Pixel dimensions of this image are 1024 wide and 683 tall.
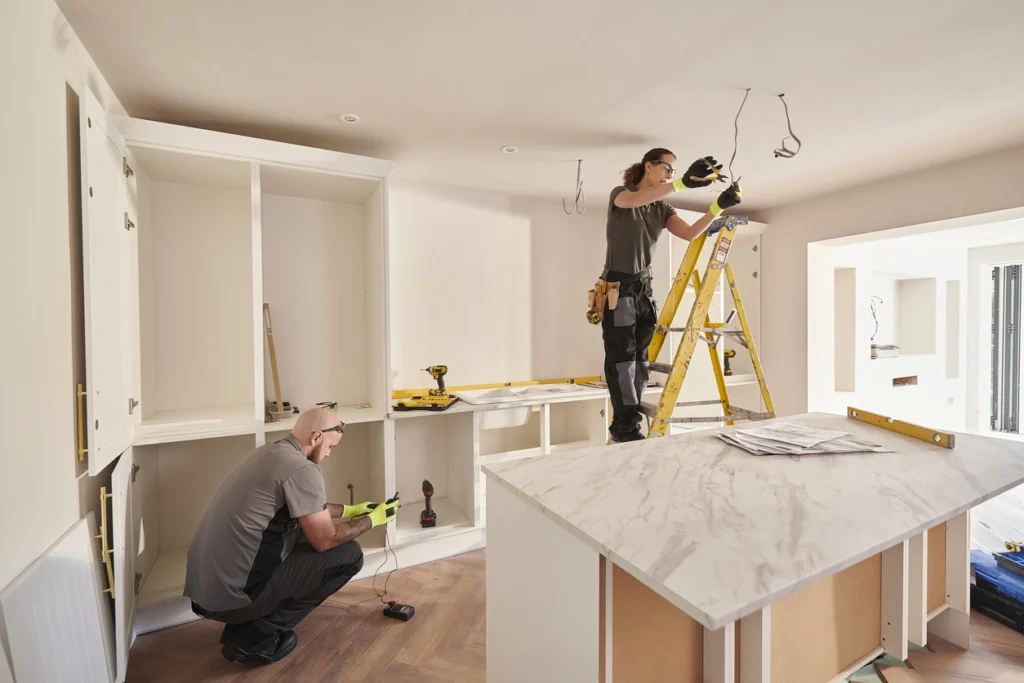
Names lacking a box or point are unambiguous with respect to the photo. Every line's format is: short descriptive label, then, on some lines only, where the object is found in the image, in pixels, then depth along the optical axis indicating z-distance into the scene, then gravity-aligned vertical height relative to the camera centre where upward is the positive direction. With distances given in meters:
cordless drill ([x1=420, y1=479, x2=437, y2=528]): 2.71 -1.09
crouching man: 1.78 -0.90
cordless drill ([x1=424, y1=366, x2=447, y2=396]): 2.87 -0.25
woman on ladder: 2.02 +0.21
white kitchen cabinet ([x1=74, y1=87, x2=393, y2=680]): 1.67 +0.10
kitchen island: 0.76 -0.38
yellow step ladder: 1.99 +0.00
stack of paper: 1.34 -0.35
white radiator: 1.09 -0.77
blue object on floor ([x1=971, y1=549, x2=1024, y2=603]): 2.00 -1.15
